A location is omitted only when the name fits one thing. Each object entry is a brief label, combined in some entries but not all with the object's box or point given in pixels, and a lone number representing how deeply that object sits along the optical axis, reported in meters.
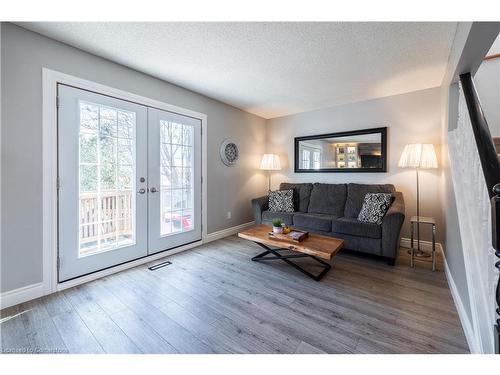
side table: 2.47
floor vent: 2.55
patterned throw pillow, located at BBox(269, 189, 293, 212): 3.73
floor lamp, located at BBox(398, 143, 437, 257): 2.80
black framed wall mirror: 3.49
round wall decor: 3.76
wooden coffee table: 2.10
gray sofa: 2.58
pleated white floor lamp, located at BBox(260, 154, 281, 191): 4.30
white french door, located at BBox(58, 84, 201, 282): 2.11
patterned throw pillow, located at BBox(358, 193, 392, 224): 2.78
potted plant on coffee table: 2.57
